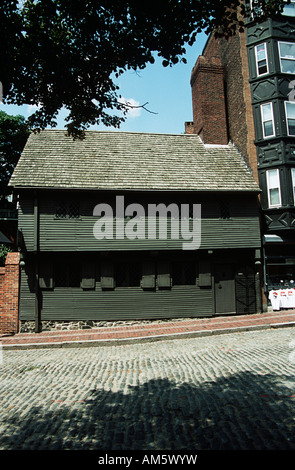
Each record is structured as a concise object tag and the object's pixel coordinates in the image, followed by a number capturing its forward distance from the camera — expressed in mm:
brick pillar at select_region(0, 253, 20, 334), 14047
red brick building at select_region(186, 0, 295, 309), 16047
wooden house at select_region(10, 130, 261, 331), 14453
